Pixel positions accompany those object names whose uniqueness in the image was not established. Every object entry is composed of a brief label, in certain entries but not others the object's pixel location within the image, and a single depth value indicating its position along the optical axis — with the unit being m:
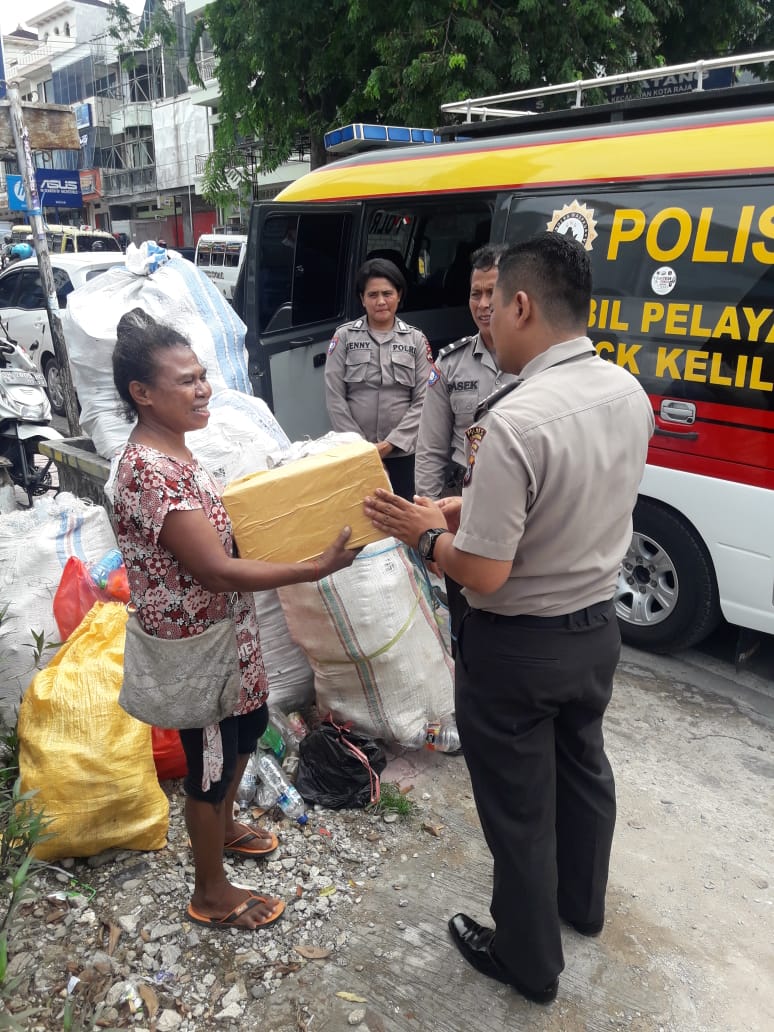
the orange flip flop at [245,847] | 2.48
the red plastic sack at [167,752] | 2.70
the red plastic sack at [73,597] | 3.04
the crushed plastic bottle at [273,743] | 2.91
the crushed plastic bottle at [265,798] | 2.70
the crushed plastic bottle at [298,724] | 3.03
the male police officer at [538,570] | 1.63
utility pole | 6.09
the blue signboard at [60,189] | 30.70
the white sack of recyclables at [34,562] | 2.96
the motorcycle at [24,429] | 5.88
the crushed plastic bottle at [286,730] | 2.99
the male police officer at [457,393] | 3.18
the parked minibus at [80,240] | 18.58
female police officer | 4.01
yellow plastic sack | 2.37
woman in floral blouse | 1.82
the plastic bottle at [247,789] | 2.73
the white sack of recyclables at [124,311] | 3.82
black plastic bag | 2.73
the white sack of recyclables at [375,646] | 2.82
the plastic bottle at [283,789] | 2.67
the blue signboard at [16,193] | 7.34
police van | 3.06
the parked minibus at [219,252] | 16.51
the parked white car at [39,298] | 8.92
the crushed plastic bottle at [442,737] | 2.98
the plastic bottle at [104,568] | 3.15
